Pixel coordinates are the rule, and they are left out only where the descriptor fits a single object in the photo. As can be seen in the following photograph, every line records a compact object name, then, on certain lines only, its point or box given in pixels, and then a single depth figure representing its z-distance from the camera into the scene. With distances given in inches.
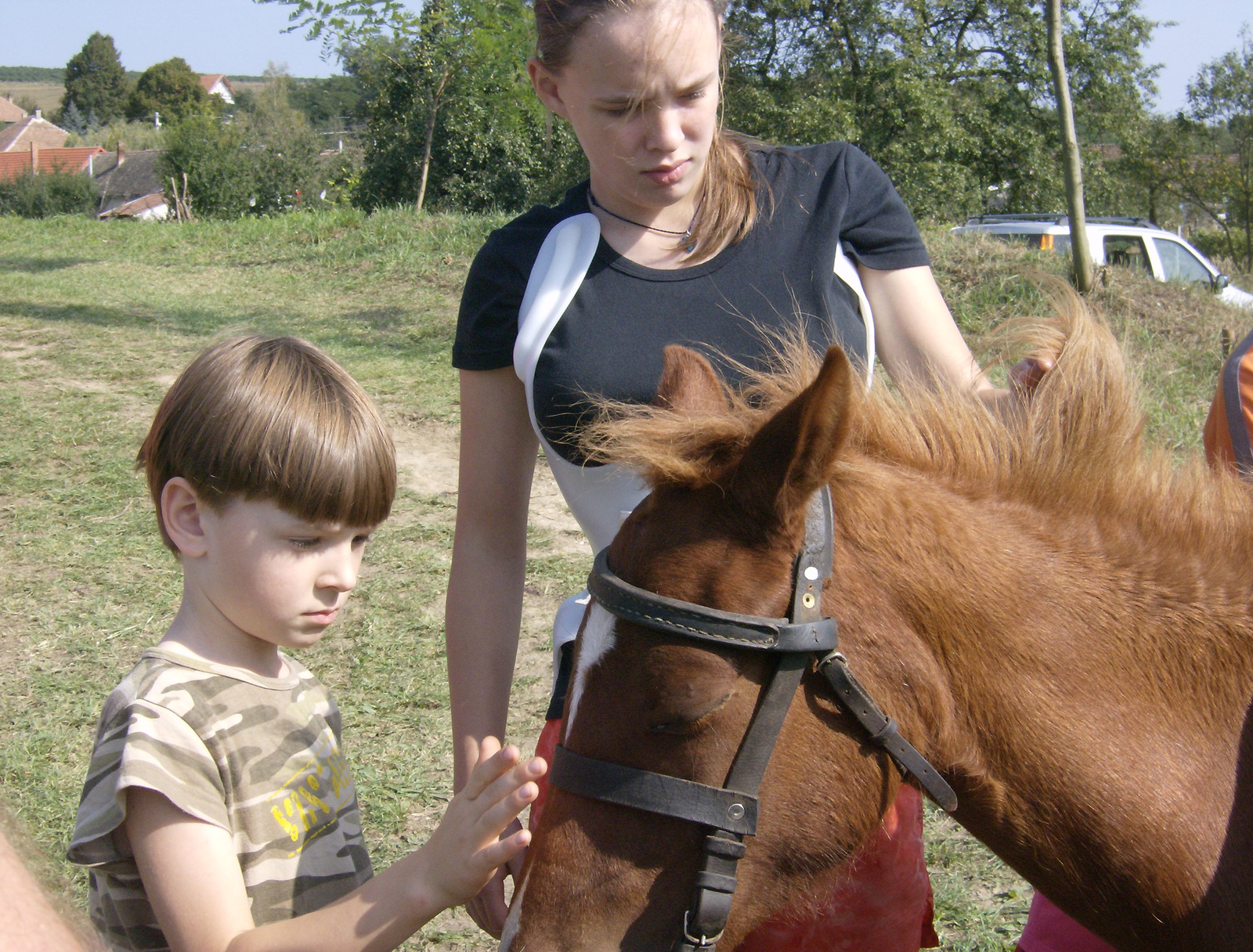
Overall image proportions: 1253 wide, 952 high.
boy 51.1
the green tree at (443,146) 685.3
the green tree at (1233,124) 739.4
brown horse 48.3
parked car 424.8
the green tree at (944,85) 888.9
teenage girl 61.5
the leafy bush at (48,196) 1144.8
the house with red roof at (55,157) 1870.1
